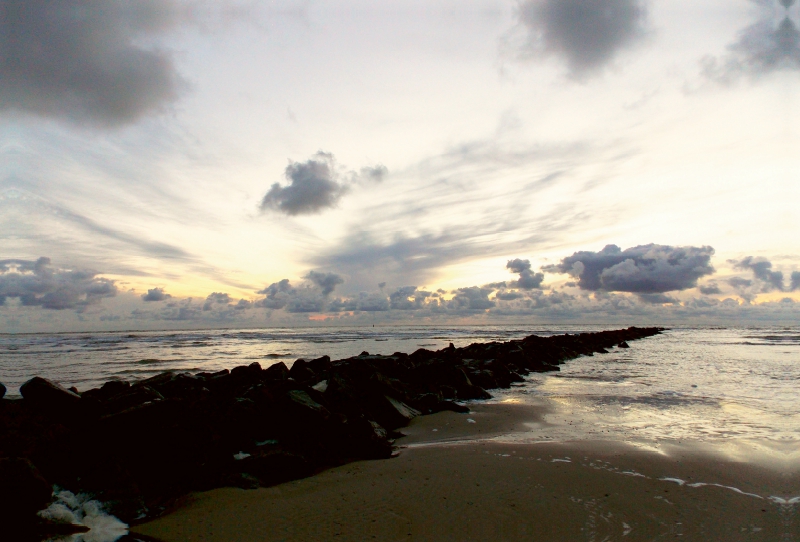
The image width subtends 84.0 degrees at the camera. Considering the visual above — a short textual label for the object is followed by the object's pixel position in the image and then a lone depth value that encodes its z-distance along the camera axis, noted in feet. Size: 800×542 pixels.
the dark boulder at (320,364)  40.42
